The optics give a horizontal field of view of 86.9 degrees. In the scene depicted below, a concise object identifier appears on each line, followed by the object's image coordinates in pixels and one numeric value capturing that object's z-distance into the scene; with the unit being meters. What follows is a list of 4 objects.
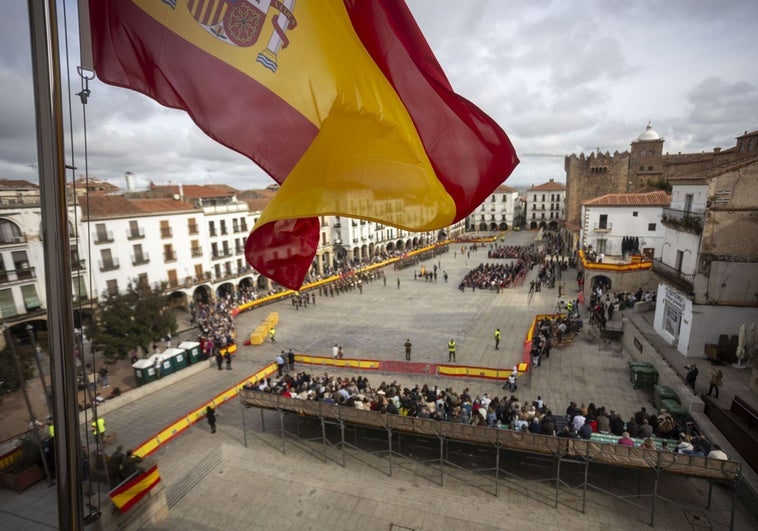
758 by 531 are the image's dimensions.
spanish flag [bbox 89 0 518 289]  4.57
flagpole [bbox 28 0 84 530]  2.51
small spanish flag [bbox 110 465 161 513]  8.64
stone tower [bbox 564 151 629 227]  56.69
